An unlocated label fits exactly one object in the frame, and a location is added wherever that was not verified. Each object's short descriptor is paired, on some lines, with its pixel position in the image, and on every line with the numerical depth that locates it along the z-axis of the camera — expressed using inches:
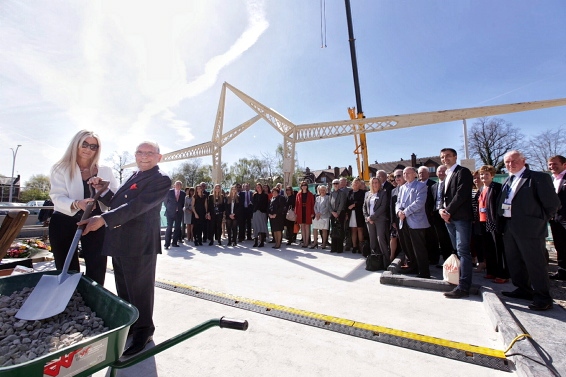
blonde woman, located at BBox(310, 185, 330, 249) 312.2
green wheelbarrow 43.4
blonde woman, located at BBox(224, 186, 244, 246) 344.8
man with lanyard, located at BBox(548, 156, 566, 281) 179.0
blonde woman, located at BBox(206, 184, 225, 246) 348.2
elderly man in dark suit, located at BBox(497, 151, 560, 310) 127.0
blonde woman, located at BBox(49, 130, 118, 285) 104.9
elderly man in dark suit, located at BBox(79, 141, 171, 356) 96.4
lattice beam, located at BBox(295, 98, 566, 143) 597.3
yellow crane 708.9
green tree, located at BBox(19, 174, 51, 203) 1863.9
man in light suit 176.7
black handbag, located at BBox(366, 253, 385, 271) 208.4
